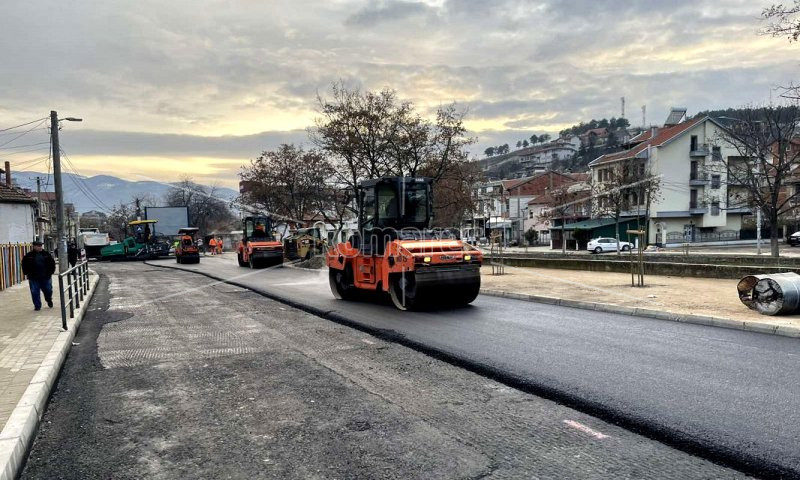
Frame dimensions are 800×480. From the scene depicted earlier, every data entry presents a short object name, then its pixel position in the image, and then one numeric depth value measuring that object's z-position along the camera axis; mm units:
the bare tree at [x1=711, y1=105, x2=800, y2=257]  27359
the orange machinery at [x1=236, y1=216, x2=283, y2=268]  28262
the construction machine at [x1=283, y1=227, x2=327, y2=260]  32875
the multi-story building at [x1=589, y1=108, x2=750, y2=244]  50031
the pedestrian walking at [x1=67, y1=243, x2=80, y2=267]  34428
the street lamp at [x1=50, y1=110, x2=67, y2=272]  25077
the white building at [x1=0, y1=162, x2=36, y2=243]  31969
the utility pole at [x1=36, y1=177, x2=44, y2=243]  55831
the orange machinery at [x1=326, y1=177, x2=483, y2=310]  11125
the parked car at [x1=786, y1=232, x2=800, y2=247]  42531
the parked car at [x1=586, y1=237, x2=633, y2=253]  42719
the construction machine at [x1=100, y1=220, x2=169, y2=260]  43812
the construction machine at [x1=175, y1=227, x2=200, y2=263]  34094
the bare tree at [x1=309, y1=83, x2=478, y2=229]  25266
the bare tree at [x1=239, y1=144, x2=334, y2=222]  37688
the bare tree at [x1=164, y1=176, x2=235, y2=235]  81812
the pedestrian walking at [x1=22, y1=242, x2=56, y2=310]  12195
